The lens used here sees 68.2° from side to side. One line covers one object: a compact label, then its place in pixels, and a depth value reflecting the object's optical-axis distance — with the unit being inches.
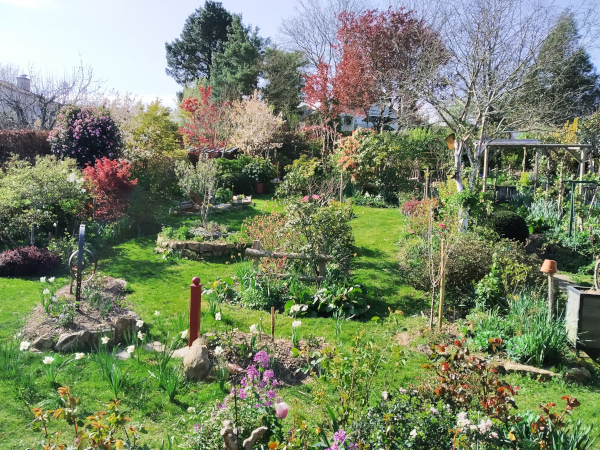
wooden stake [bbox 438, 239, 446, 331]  208.4
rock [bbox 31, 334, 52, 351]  180.7
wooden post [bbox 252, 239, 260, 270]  277.3
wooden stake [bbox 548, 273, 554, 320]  196.9
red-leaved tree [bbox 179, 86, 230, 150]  901.0
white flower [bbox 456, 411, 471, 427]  100.3
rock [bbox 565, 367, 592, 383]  174.6
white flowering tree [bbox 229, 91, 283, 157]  827.4
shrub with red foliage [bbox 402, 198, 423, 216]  460.3
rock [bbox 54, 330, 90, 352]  179.2
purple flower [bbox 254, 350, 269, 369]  136.3
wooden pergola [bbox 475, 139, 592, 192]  424.6
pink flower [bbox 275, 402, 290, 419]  100.5
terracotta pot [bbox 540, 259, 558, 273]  195.2
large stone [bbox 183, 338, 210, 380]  163.9
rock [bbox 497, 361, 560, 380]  176.2
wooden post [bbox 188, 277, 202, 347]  176.1
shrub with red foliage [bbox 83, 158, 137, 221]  388.5
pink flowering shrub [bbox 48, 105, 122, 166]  503.8
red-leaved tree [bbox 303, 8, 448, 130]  807.1
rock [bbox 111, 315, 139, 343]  189.3
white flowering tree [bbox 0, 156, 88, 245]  327.0
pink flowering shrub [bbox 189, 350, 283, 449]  116.0
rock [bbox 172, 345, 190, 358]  177.9
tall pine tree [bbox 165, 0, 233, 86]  1391.5
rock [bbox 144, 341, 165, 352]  185.1
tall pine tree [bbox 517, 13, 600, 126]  364.5
